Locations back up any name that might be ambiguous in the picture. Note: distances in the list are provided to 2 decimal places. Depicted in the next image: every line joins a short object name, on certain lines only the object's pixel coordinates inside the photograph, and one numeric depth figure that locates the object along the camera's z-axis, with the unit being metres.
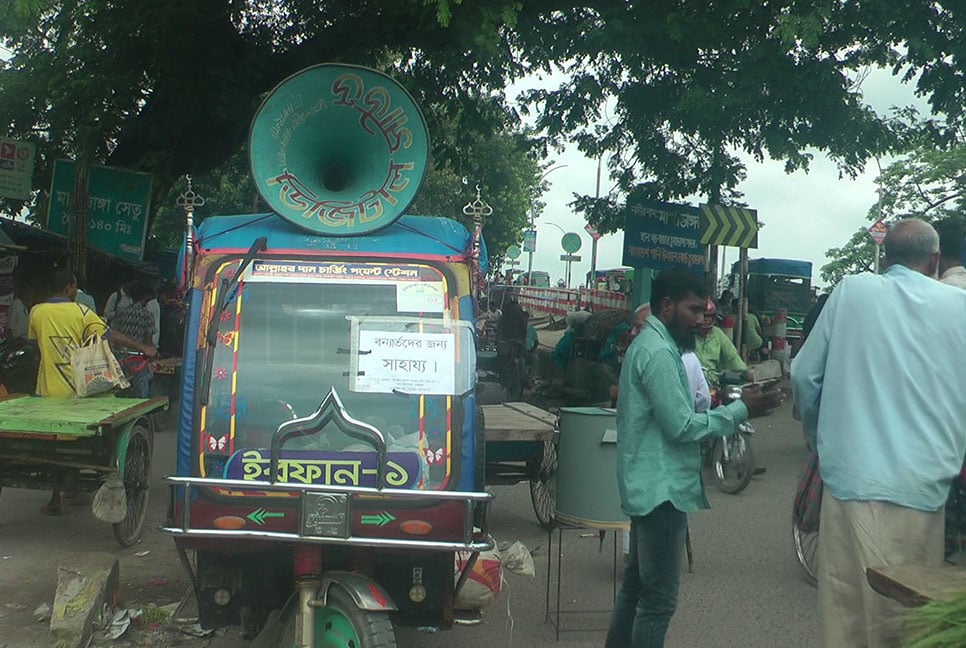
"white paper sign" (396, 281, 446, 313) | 4.93
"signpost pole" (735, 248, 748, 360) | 14.42
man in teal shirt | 4.21
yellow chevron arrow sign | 14.22
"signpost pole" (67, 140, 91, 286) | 12.30
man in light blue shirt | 3.52
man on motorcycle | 9.07
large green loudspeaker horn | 5.40
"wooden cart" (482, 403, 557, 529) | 7.14
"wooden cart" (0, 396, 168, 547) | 6.63
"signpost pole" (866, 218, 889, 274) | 27.88
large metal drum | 5.71
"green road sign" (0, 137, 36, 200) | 13.28
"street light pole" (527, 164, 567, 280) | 38.64
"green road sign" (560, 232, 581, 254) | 31.62
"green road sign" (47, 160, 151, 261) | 13.54
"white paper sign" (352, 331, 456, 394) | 4.78
